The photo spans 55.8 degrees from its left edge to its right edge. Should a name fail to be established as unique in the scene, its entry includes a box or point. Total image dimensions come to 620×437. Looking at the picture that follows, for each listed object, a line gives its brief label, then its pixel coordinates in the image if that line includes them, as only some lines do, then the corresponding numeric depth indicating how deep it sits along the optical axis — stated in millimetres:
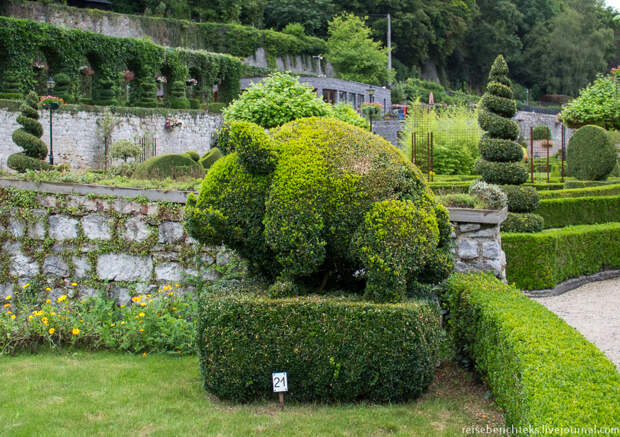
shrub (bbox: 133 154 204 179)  11398
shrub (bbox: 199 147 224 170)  15352
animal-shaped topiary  4922
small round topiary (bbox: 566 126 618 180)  19219
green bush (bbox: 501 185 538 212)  11883
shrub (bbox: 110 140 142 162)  19516
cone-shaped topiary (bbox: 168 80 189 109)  31031
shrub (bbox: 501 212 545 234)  11383
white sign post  4883
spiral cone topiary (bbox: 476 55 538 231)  11953
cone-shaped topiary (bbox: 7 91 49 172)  12273
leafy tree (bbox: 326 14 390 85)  53281
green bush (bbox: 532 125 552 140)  47000
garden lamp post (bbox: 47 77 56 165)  16798
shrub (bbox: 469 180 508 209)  8023
